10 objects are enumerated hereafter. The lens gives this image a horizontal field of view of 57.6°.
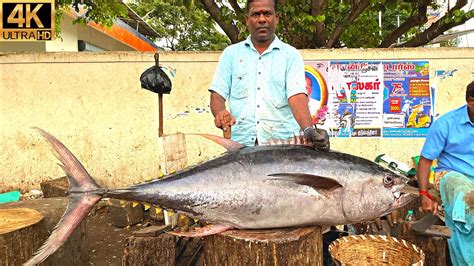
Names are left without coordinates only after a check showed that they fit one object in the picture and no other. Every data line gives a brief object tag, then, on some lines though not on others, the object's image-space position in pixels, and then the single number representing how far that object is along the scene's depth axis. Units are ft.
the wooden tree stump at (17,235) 10.50
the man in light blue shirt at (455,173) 10.53
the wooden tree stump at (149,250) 11.16
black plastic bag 15.47
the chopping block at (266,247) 7.59
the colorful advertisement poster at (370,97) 19.74
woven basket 9.78
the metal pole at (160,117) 15.43
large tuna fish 7.77
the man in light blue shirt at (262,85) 9.71
